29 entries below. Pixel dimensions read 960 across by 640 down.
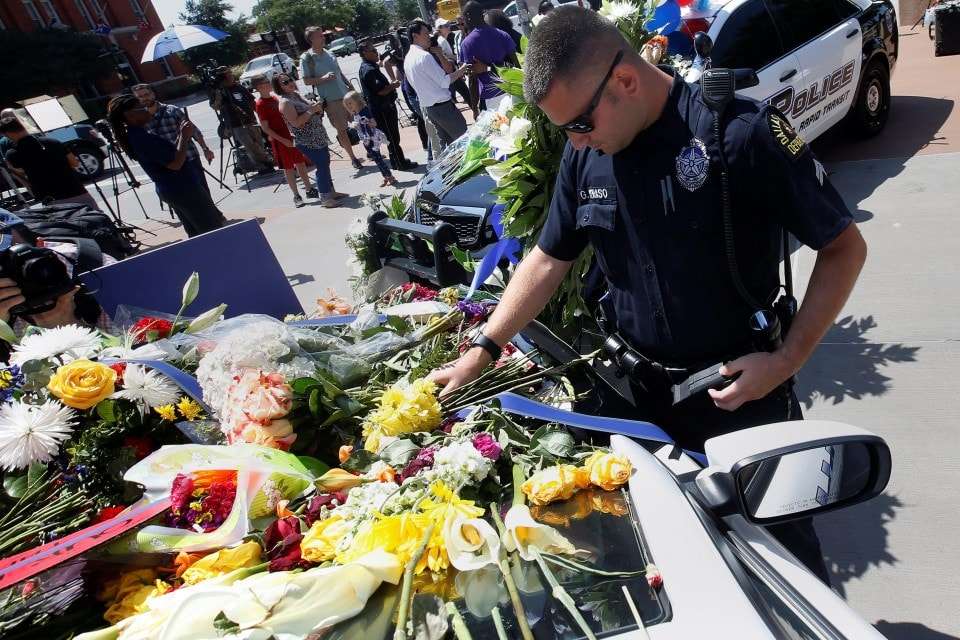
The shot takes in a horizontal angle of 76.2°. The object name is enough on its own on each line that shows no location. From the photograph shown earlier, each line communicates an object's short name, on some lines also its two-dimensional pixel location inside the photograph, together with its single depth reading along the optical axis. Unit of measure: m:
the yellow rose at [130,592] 1.32
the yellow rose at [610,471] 1.26
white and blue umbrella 12.07
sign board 2.66
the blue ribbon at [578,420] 1.60
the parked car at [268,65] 13.33
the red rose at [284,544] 1.28
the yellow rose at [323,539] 1.23
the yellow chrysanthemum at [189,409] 1.88
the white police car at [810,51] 4.82
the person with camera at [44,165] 7.29
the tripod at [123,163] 8.21
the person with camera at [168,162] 6.35
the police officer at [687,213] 1.47
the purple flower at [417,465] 1.49
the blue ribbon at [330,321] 2.54
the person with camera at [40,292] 2.39
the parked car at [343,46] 30.78
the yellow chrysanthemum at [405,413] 1.63
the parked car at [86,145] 16.62
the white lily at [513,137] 2.41
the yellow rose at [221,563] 1.27
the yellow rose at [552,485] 1.29
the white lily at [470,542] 1.10
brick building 40.00
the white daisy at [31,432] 1.70
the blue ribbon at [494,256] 2.66
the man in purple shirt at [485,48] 7.57
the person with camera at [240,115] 11.09
